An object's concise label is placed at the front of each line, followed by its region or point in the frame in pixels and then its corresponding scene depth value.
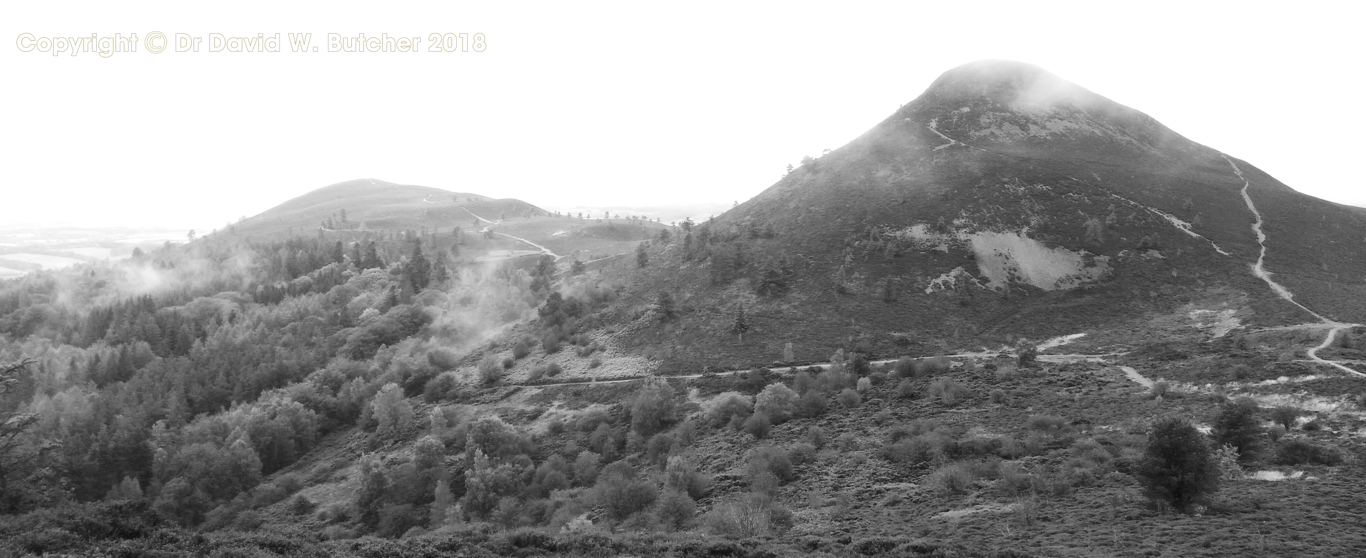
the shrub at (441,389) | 77.62
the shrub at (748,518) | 31.56
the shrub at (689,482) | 41.28
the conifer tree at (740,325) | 74.88
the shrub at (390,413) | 69.88
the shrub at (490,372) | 78.94
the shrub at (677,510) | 35.97
